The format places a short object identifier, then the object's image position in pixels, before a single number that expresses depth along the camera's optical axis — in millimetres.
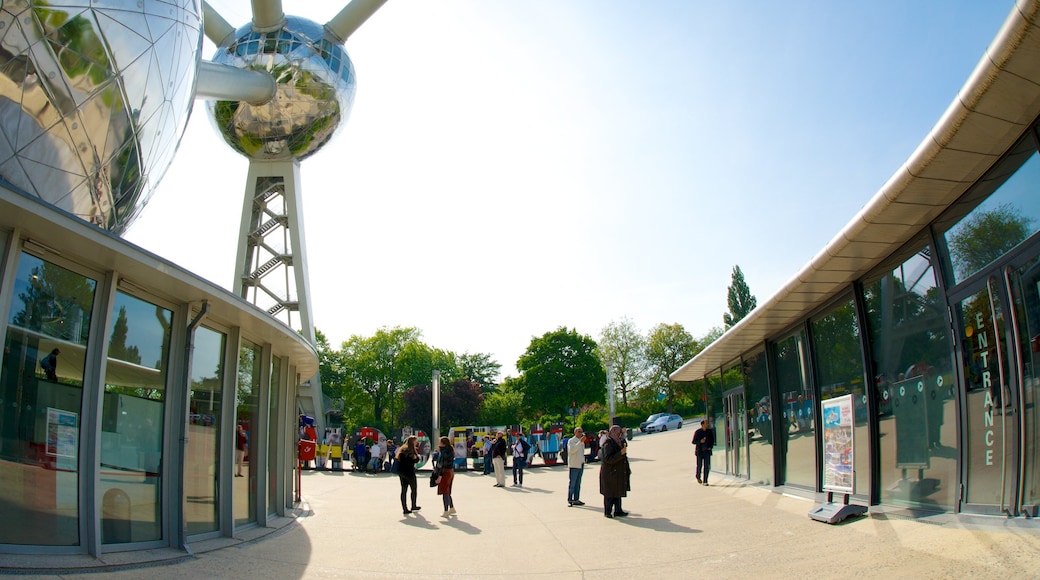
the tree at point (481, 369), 93125
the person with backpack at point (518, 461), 18812
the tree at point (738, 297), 84438
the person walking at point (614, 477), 11117
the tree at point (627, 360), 72625
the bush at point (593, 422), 49262
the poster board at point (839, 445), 9805
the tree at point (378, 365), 78812
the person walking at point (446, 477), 12359
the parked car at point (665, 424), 47906
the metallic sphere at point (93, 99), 7867
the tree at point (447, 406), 67625
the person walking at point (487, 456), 24995
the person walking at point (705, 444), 16031
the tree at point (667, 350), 71688
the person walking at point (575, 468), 13148
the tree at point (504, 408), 72312
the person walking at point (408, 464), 12953
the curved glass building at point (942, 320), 6203
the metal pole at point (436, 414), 32781
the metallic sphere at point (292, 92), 27297
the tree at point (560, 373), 65250
